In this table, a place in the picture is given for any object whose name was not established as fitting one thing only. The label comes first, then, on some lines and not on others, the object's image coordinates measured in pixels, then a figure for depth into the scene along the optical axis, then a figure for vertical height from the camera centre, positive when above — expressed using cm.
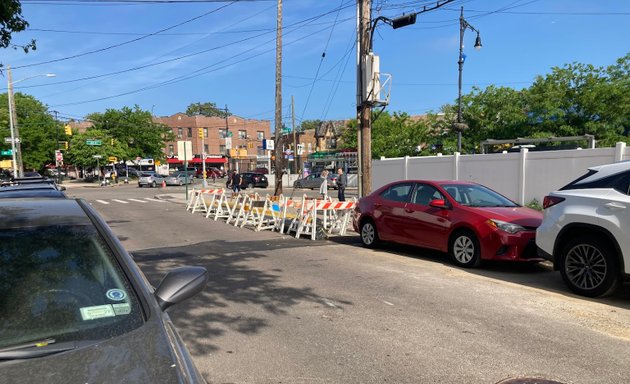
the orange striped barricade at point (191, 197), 1990 -166
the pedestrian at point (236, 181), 2539 -127
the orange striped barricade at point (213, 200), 1698 -151
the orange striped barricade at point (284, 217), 1241 -162
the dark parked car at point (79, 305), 184 -70
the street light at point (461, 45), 2348 +544
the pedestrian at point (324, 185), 1848 -116
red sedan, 747 -116
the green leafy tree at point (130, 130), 6278 +390
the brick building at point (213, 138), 8575 +370
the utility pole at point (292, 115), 5110 +467
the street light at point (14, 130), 3591 +252
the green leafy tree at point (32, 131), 5702 +361
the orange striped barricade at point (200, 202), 1809 -183
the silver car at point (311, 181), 4087 -216
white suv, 564 -98
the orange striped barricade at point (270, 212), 1332 -158
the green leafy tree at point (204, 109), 12312 +1261
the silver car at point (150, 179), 4718 -211
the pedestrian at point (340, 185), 2144 -134
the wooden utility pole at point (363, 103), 1390 +155
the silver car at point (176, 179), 5016 -220
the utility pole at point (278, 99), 2172 +265
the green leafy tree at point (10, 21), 840 +262
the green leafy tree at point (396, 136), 4003 +167
